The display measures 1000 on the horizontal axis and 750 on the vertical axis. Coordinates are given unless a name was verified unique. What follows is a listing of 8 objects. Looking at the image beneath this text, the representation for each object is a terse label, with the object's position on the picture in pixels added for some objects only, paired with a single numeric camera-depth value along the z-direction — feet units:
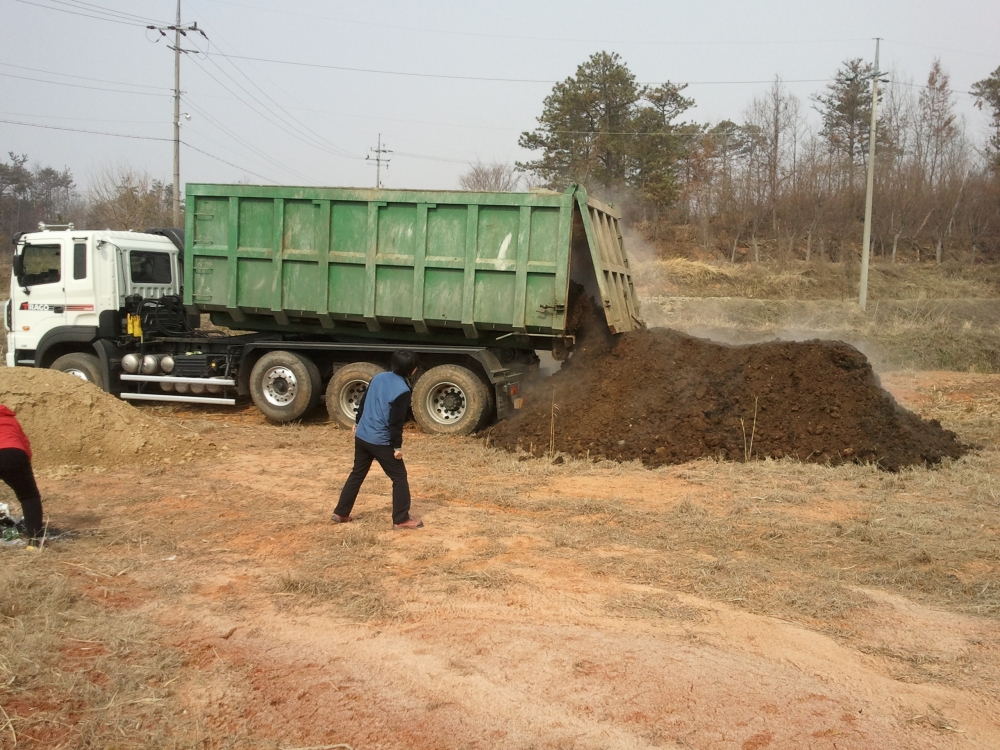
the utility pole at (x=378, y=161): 167.02
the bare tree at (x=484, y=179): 140.15
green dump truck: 35.45
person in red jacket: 19.42
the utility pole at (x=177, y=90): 96.94
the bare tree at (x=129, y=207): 102.99
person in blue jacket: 22.80
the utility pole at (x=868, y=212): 82.28
